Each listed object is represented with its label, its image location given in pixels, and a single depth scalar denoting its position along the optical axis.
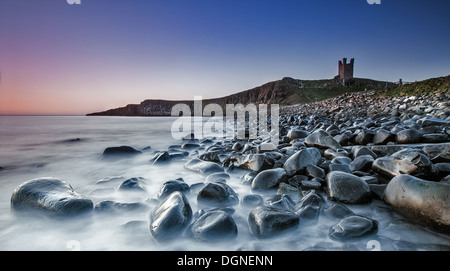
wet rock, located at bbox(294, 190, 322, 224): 1.45
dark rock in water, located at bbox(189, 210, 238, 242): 1.26
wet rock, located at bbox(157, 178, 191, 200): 1.98
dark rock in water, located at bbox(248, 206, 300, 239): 1.29
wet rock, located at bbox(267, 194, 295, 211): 1.60
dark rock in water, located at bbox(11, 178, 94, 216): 1.58
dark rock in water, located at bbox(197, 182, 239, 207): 1.79
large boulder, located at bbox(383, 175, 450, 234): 1.16
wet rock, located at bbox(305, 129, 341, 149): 3.02
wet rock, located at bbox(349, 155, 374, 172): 2.12
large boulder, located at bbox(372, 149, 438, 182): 1.69
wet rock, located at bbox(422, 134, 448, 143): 2.70
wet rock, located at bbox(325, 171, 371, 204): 1.61
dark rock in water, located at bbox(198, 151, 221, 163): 3.40
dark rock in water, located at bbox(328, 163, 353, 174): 2.08
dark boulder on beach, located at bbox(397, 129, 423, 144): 2.76
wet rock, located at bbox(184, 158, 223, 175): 2.78
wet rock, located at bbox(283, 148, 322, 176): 2.20
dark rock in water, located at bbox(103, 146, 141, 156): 4.27
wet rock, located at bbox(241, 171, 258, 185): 2.30
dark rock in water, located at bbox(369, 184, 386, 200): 1.64
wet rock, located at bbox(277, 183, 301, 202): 1.83
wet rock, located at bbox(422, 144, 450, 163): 2.00
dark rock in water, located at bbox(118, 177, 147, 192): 2.20
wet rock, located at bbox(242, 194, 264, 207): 1.77
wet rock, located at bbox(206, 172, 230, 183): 2.47
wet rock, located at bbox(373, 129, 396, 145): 2.97
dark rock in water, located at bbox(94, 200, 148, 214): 1.69
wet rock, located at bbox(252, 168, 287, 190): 2.06
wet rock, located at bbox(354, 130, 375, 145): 3.19
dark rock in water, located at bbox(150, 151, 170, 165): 3.57
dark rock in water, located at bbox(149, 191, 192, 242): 1.30
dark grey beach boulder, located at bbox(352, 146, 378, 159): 2.39
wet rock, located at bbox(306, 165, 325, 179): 2.06
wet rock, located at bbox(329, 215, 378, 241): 1.21
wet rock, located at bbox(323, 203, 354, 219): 1.46
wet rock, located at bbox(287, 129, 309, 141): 4.07
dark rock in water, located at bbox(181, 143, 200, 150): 4.96
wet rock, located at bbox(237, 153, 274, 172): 2.55
